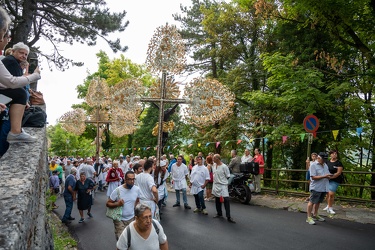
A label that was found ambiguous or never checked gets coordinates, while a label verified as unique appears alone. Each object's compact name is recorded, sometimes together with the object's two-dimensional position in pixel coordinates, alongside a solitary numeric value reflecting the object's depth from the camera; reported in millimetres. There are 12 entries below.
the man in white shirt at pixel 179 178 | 11289
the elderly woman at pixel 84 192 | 9914
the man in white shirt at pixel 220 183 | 8742
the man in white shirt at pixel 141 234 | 3566
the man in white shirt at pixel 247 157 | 12933
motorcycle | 11258
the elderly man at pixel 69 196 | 9844
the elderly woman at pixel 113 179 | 11588
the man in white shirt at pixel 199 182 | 10094
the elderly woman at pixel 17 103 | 2956
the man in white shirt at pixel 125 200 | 5676
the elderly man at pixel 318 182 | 7788
